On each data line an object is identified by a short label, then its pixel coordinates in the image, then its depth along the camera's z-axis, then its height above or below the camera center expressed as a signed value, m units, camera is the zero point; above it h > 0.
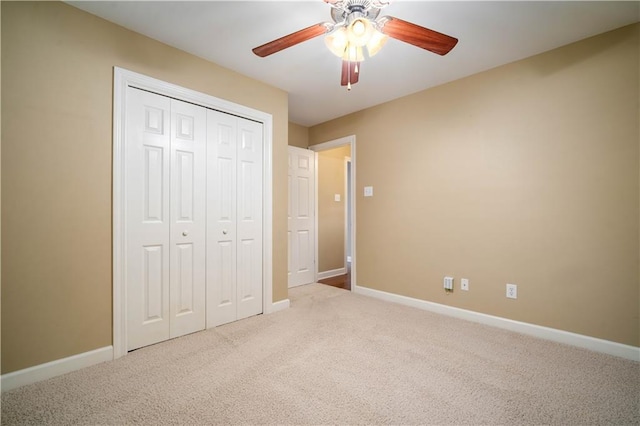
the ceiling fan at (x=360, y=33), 1.58 +1.08
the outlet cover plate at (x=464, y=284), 2.96 -0.72
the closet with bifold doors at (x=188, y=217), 2.24 -0.02
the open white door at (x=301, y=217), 4.32 -0.03
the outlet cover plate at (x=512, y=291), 2.66 -0.72
